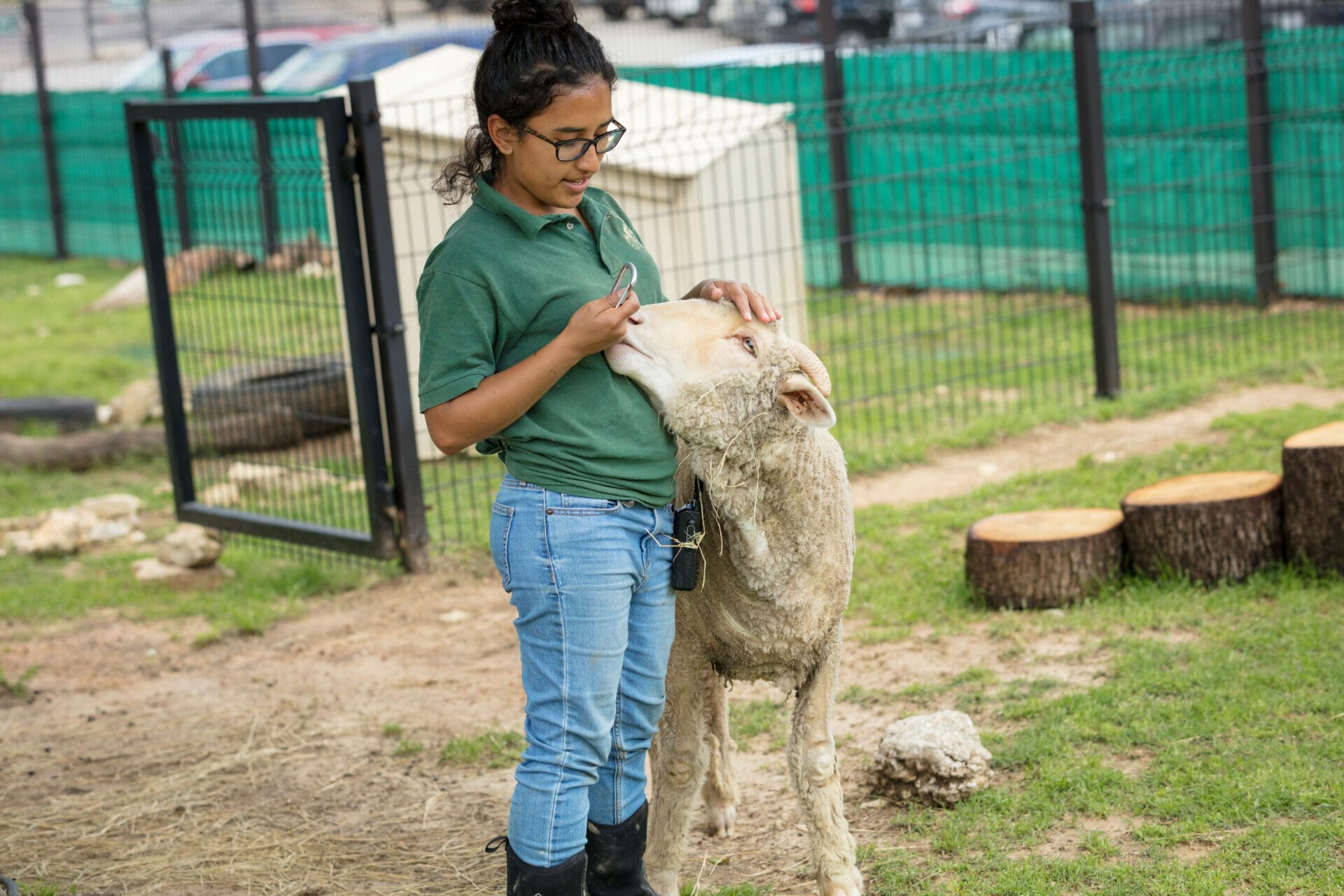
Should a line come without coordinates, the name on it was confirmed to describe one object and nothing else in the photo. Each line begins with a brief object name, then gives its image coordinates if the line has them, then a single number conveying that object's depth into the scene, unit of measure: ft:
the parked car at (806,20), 55.88
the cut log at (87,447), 26.94
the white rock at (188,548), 21.42
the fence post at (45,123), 50.67
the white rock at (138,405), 30.73
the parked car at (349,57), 50.26
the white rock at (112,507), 24.58
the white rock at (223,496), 23.30
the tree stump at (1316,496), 15.80
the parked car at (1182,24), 32.53
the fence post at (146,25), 56.87
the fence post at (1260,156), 30.94
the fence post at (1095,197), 25.22
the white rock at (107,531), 23.62
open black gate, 19.61
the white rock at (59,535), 22.99
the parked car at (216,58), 51.98
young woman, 8.84
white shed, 24.91
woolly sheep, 9.47
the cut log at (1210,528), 16.35
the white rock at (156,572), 21.39
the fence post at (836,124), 37.14
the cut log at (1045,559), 16.61
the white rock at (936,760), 12.38
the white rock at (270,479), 22.90
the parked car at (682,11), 57.72
